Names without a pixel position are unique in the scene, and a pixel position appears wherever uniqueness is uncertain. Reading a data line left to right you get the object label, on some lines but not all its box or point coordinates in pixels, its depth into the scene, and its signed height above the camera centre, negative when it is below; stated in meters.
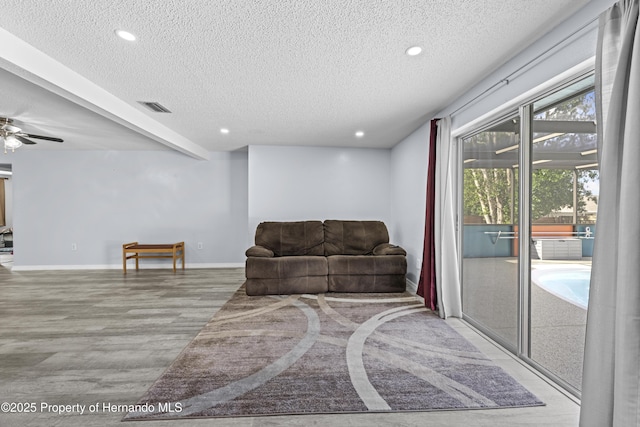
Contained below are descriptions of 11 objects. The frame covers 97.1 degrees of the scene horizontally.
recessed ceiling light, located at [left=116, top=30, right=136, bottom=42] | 1.87 +1.16
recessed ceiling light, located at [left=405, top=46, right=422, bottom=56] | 2.05 +1.16
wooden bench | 5.20 -0.81
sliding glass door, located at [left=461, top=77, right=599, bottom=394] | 1.89 -0.14
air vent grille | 3.14 +1.16
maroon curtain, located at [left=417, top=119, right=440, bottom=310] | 3.28 -0.33
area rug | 1.72 -1.20
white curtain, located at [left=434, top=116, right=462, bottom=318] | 3.09 -0.34
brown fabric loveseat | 3.95 -0.92
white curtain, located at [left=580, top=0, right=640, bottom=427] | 1.16 -0.15
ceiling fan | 3.71 +1.02
